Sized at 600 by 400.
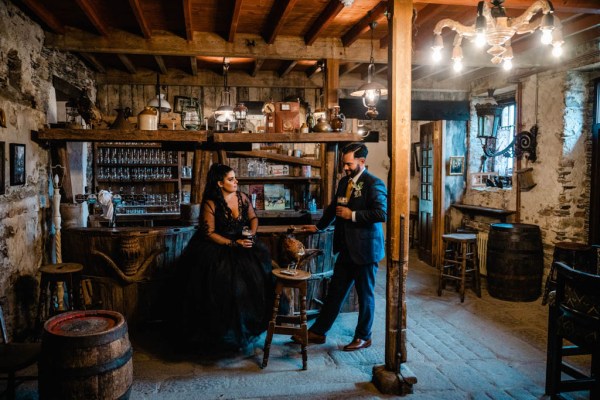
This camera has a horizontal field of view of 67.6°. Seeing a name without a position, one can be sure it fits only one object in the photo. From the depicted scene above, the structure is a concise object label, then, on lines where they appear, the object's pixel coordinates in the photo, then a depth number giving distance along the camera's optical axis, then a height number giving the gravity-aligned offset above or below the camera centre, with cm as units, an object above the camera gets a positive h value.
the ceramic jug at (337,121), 509 +72
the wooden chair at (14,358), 262 -106
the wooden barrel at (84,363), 239 -98
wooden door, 812 -19
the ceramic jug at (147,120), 495 +71
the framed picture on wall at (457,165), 766 +34
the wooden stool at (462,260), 583 -102
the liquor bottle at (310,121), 531 +75
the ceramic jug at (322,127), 506 +65
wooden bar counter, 449 -85
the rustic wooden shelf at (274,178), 809 +11
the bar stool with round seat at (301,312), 372 -107
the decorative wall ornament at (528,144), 620 +58
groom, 398 -54
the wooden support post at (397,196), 333 -9
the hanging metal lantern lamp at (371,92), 550 +115
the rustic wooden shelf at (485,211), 658 -40
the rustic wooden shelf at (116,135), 481 +52
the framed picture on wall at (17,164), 430 +18
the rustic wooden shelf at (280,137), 488 +51
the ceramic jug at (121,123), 503 +68
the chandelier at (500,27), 325 +121
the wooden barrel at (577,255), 504 -79
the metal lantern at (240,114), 531 +83
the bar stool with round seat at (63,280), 406 -89
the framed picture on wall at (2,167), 404 +14
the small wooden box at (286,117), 510 +77
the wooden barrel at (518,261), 555 -95
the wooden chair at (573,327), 278 -93
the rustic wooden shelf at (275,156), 568 +36
